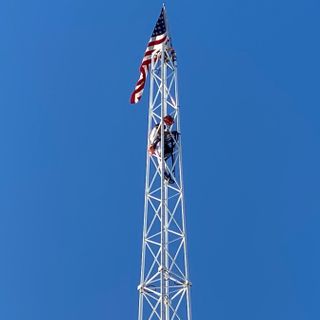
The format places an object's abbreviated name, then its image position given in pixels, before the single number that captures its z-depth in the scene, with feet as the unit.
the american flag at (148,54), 123.65
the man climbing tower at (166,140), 112.68
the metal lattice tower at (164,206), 96.37
